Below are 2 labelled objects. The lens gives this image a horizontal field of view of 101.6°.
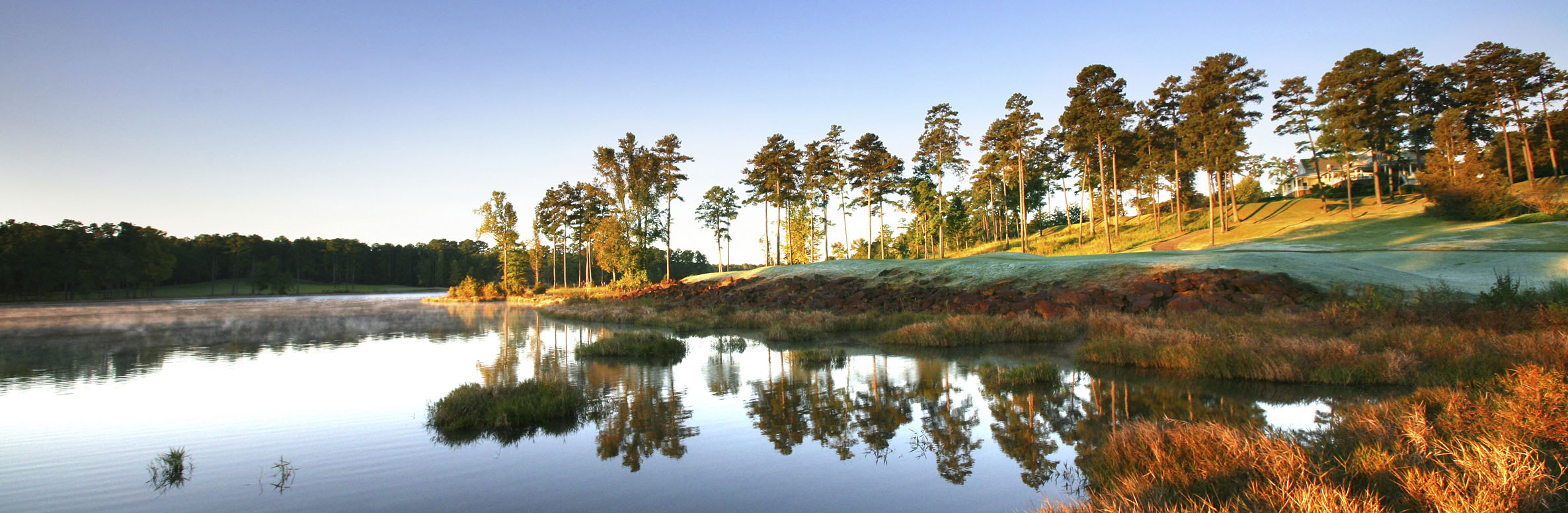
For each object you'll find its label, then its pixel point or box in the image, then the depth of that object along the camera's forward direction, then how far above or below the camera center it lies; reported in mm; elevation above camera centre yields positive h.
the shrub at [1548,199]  37812 +2700
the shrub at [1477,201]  40062 +2810
